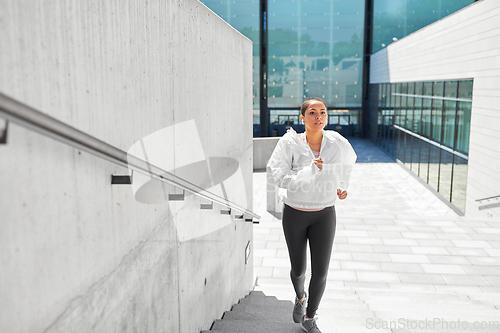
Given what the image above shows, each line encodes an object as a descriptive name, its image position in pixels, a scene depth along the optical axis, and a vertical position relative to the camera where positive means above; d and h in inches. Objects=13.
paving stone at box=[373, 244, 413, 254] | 327.0 -108.3
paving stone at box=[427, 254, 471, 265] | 300.1 -106.6
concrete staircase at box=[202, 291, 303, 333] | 157.2 -89.9
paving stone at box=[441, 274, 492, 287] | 266.8 -107.0
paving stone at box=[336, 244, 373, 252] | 333.4 -109.5
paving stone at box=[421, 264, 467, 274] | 284.6 -107.1
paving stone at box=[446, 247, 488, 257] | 314.0 -105.9
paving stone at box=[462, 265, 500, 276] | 281.3 -106.3
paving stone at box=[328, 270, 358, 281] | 284.2 -110.7
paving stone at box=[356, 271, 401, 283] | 279.0 -109.8
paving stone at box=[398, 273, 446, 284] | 271.5 -108.2
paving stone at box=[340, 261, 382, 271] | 299.3 -110.0
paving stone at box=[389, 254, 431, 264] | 306.8 -108.2
